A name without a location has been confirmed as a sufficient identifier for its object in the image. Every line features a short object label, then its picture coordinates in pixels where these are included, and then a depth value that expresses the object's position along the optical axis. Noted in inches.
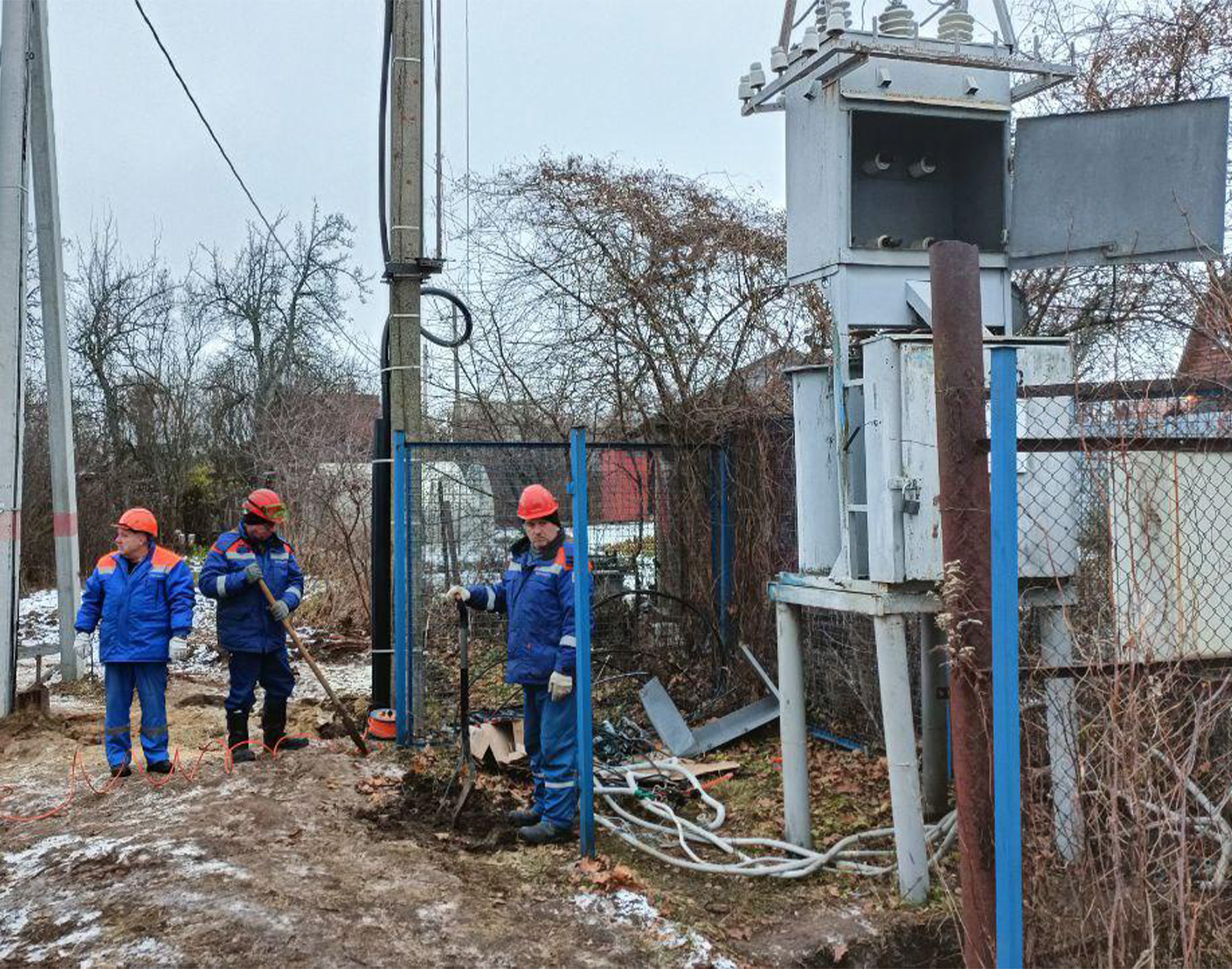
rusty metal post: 131.6
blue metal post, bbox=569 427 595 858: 213.0
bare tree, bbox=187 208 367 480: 1103.6
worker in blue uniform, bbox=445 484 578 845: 224.2
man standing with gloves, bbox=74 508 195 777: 270.7
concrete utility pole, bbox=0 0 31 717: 352.8
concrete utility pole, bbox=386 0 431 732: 312.2
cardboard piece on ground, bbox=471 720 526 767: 270.7
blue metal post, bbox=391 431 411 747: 296.2
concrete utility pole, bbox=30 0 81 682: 403.5
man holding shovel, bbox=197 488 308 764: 283.3
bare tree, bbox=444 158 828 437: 340.5
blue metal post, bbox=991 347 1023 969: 125.2
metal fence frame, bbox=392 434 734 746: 296.7
